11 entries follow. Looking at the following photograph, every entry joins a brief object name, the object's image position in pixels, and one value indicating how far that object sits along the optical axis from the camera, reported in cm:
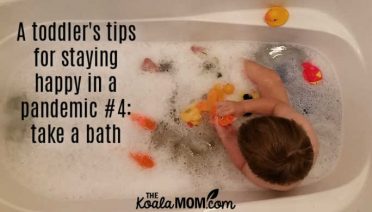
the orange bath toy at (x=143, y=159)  137
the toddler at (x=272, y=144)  105
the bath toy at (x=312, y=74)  142
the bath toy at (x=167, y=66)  141
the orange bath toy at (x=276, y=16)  134
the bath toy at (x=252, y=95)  139
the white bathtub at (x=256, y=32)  128
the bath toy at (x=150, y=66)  141
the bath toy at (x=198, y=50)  141
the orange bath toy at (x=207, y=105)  139
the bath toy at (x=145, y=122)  139
